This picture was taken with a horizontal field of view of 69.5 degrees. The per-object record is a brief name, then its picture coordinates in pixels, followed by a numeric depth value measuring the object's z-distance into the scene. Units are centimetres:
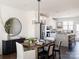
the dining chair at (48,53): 214
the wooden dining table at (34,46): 206
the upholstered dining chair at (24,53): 192
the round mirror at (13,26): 330
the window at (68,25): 660
